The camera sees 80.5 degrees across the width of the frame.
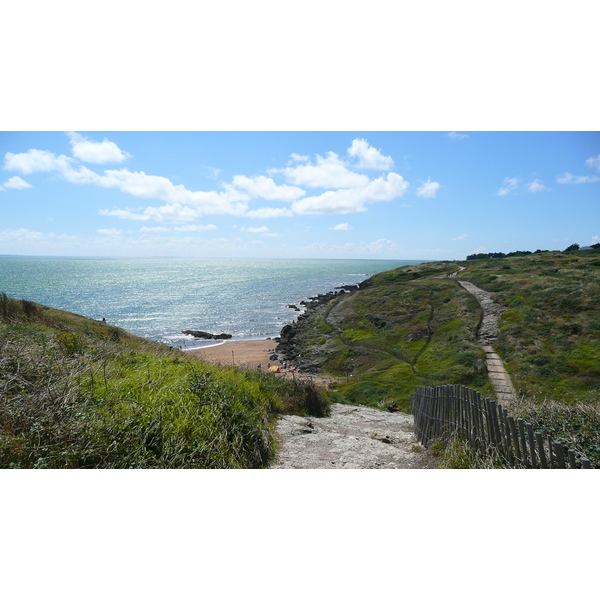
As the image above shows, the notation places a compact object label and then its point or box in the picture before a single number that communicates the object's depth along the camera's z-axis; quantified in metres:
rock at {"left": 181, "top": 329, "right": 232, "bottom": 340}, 50.49
